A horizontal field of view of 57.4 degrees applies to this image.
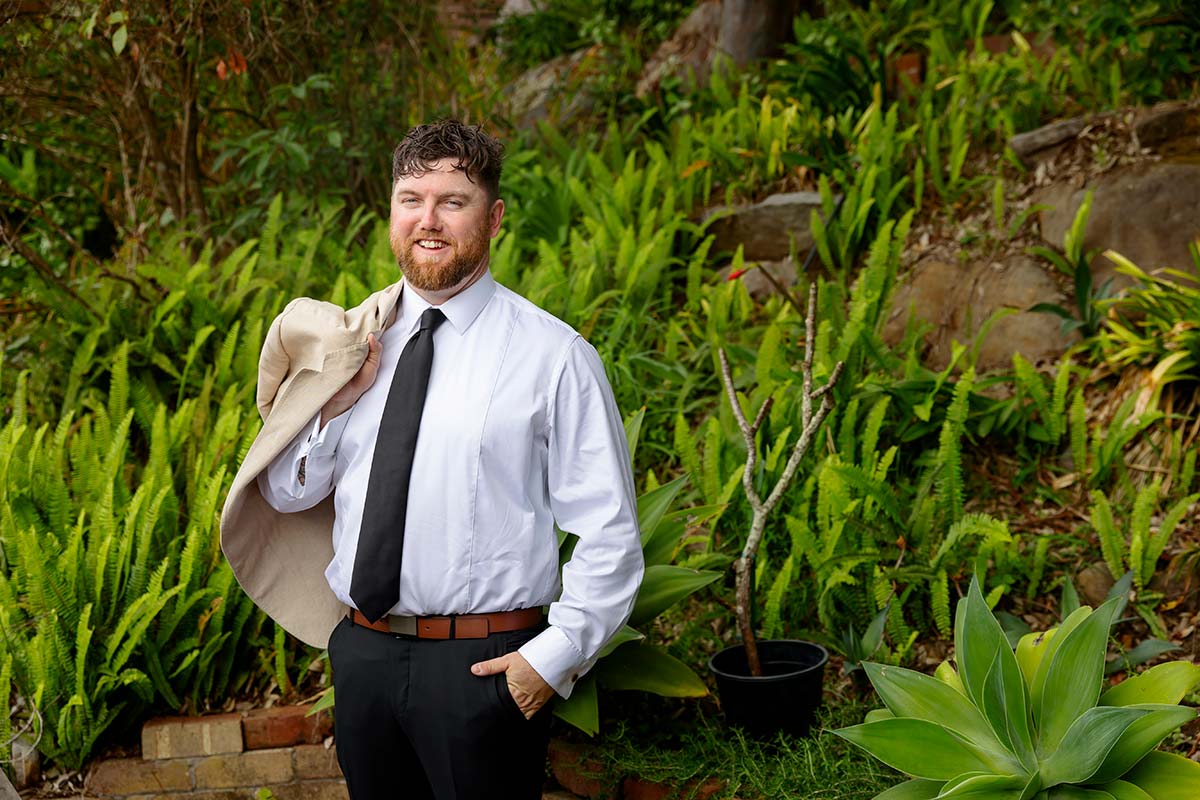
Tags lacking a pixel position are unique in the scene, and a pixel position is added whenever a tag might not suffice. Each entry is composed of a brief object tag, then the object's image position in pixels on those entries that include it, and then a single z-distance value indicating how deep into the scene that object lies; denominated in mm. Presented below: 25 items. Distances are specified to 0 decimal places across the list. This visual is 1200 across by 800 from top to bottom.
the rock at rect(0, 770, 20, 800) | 2312
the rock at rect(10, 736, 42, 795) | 3244
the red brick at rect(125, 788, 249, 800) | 3348
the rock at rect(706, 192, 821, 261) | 5641
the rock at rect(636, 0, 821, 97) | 7047
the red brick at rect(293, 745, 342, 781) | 3326
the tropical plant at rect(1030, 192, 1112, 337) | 4441
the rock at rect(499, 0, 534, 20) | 9497
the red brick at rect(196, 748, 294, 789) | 3338
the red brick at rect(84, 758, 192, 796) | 3311
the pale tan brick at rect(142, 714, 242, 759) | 3336
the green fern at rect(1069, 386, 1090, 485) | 3932
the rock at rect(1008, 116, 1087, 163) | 5406
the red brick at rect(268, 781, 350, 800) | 3322
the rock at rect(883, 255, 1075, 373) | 4641
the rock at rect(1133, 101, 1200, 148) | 5215
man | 2041
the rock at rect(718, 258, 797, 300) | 5398
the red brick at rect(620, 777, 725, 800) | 2881
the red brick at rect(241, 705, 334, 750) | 3352
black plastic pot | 2918
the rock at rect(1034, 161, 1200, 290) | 4715
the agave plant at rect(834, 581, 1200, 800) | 2199
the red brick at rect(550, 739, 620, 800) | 2998
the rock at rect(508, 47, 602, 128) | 7273
